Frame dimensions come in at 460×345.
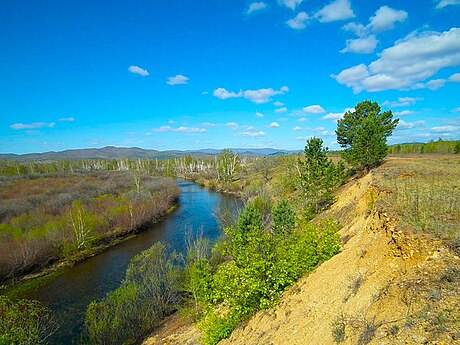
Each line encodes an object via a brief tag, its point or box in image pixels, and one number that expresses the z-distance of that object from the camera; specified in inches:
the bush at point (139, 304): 740.6
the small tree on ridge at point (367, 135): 1262.3
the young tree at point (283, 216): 986.7
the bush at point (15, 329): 501.4
